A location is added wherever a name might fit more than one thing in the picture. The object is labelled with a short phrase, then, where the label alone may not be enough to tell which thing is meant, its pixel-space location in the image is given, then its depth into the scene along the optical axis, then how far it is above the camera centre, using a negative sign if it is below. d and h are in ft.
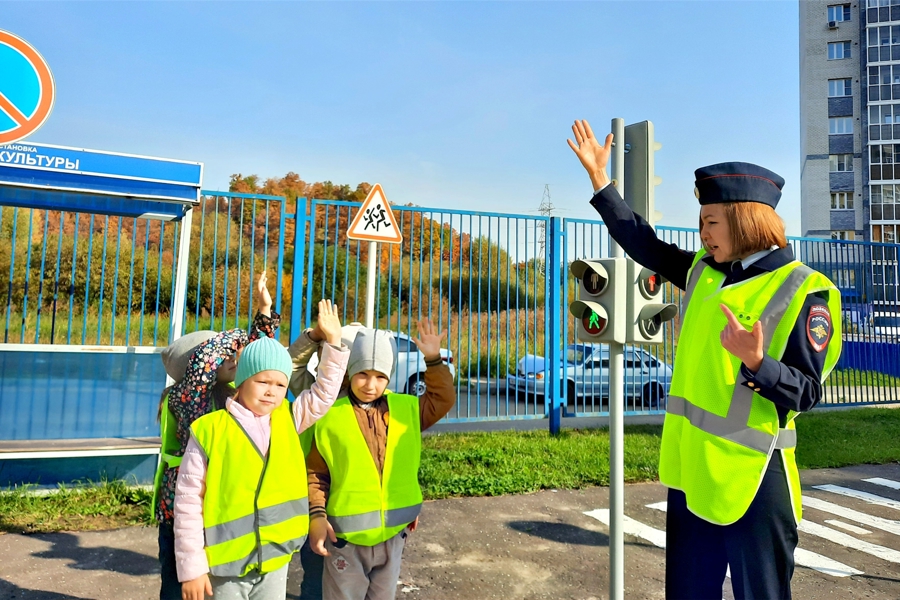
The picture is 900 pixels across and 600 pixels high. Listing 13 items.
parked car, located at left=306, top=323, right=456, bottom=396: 28.22 -1.40
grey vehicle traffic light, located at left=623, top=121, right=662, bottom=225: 11.72 +2.99
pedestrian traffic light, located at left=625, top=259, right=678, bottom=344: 11.49 +0.56
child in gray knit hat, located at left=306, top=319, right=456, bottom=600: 8.87 -1.91
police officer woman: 6.95 -0.46
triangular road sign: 16.03 +2.73
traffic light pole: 11.03 -1.71
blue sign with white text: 16.74 +3.83
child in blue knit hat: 7.94 -1.91
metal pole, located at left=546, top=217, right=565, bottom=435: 28.03 +1.04
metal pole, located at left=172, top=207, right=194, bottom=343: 19.26 +1.31
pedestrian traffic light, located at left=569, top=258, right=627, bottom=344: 11.41 +0.70
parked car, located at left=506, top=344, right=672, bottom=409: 27.25 -1.51
